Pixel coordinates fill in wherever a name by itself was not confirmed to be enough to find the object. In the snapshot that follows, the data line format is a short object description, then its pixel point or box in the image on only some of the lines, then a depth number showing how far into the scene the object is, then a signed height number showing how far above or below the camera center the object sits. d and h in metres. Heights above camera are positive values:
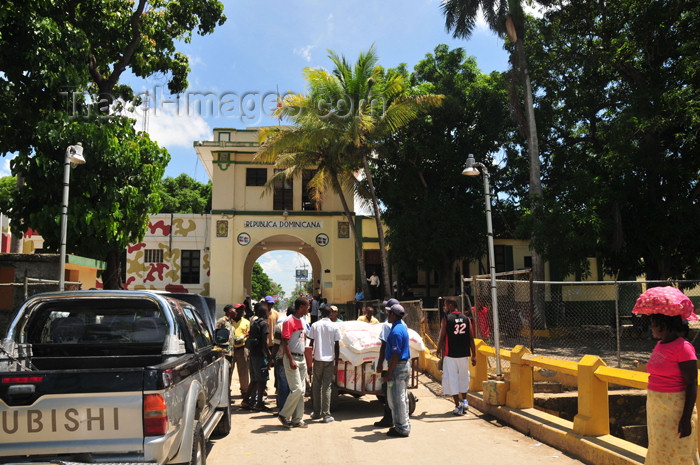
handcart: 9.07 -1.66
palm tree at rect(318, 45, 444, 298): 21.28 +6.91
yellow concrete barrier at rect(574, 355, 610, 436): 6.52 -1.49
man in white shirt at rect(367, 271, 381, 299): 26.27 -0.29
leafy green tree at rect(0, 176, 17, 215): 14.09 +1.96
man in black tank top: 9.07 -1.29
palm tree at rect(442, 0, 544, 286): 20.84 +8.39
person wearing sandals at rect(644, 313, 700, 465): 4.19 -0.93
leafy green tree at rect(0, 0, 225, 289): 12.53 +4.59
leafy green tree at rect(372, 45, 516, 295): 24.47 +5.00
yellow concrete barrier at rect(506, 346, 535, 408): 8.45 -1.61
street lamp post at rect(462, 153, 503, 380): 9.30 +0.17
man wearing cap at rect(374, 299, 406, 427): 7.96 -1.27
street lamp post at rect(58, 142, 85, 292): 10.74 +1.87
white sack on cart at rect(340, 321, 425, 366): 8.92 -1.05
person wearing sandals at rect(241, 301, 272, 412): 9.55 -1.32
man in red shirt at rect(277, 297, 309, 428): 8.16 -1.26
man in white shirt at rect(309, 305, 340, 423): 8.51 -1.21
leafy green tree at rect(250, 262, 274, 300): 78.44 -0.57
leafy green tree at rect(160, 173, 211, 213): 43.09 +6.90
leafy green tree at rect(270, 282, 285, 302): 131.38 -2.93
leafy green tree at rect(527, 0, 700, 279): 16.73 +4.44
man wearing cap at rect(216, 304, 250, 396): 10.21 -1.23
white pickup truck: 3.85 -0.78
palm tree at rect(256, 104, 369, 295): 21.80 +5.28
